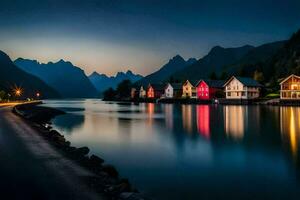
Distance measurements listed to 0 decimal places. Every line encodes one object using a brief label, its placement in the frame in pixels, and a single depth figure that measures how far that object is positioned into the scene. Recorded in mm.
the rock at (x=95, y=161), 18942
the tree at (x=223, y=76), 158025
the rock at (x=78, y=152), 20517
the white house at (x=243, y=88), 122375
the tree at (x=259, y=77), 142125
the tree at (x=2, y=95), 134738
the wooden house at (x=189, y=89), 152375
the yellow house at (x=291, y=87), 106500
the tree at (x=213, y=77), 156125
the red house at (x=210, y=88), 140375
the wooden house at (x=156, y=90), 185212
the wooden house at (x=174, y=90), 165875
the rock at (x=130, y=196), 12184
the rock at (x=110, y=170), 17302
